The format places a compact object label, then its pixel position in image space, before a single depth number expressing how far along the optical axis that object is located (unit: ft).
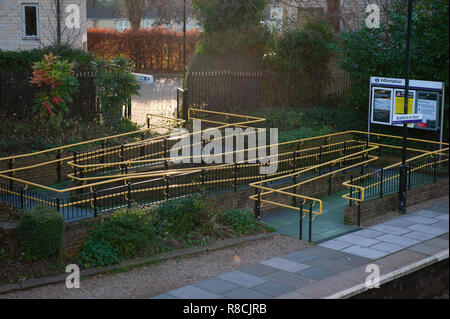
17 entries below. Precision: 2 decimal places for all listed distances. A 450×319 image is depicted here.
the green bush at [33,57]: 66.33
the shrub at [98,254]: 38.45
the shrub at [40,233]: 37.19
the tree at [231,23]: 79.87
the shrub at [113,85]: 67.41
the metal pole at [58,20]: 79.73
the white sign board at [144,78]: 64.54
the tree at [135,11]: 163.10
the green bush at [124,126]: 66.23
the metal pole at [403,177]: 51.31
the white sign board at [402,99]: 65.67
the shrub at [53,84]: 61.36
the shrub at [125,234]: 39.65
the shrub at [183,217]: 43.29
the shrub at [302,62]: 82.94
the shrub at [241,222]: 45.91
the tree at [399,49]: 65.26
